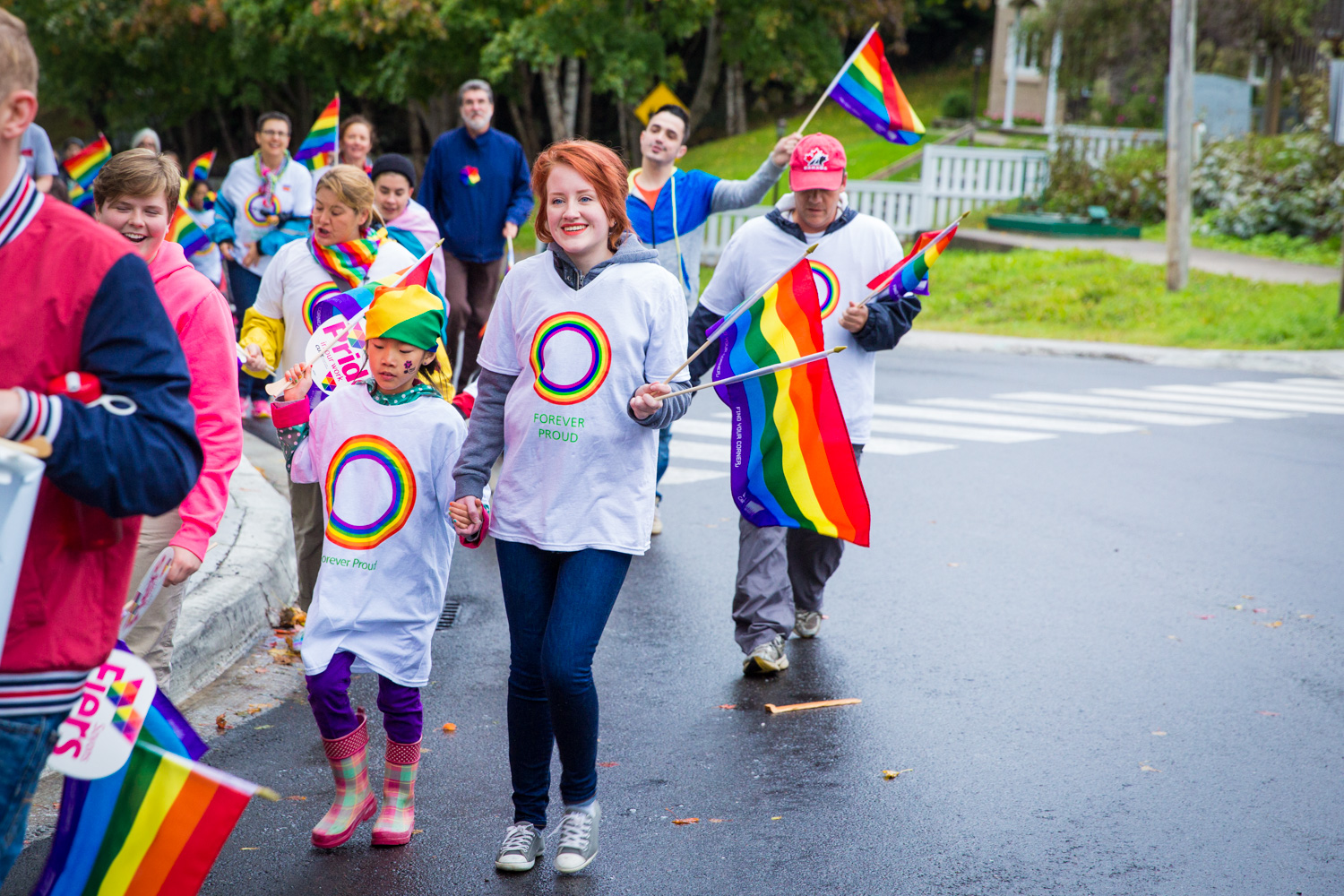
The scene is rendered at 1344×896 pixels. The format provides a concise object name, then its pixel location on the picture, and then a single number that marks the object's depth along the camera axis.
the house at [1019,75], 35.28
